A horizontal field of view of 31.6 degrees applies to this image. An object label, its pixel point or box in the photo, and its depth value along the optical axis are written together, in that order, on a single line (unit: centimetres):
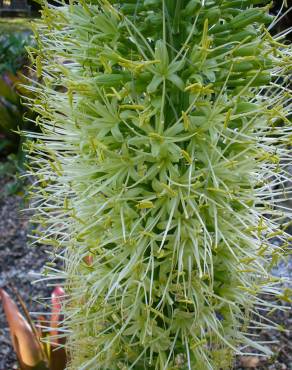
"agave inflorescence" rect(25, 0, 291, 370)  30
